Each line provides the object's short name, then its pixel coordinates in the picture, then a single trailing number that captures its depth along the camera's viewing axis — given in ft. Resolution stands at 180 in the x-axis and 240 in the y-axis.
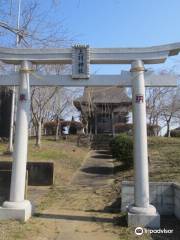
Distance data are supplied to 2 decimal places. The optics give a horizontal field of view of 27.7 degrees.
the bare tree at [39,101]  73.77
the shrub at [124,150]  55.31
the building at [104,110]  121.60
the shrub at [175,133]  136.46
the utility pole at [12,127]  67.51
